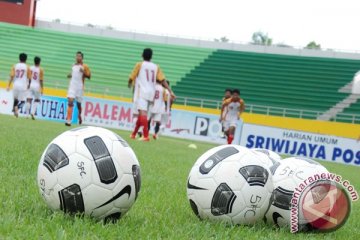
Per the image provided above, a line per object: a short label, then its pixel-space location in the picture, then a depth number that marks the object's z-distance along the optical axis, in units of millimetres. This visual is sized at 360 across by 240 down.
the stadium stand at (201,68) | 30359
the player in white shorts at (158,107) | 17641
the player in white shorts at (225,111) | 17200
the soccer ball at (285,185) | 3643
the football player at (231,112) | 16966
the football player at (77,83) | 15634
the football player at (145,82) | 12594
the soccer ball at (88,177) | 3070
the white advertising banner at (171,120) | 21344
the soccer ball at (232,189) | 3424
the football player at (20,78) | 18281
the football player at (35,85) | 18953
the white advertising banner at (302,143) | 18422
